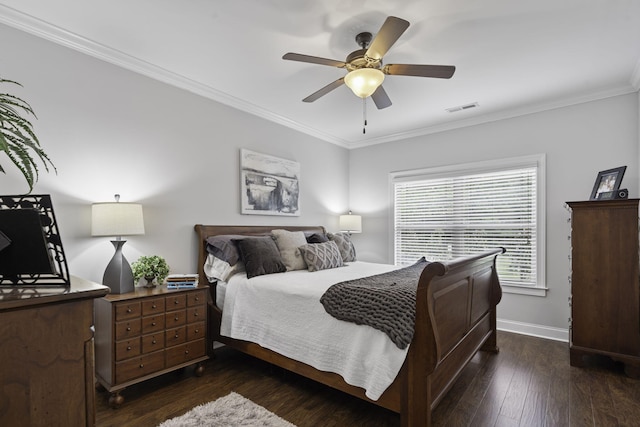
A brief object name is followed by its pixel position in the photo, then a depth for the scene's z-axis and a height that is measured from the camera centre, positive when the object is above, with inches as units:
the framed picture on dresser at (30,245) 38.3 -3.5
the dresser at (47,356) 34.5 -15.5
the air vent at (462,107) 149.7 +48.2
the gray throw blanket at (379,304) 73.2 -22.5
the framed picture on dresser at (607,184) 117.4 +9.9
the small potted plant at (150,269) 105.6 -17.7
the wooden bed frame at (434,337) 71.3 -33.6
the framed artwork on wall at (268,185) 148.9 +13.7
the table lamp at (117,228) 95.7 -4.0
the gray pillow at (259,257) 118.4 -16.0
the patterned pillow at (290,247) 132.0 -13.9
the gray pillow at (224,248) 121.0 -12.9
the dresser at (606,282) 109.2 -24.6
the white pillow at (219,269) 120.8 -20.5
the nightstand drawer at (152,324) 96.7 -32.4
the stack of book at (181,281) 107.7 -22.0
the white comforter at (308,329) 75.9 -31.9
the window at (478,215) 152.4 -1.8
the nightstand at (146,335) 90.8 -35.8
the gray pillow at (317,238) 156.4 -11.9
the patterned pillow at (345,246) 157.7 -16.1
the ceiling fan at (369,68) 84.7 +39.3
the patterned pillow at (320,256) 131.9 -17.6
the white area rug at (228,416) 82.0 -52.0
